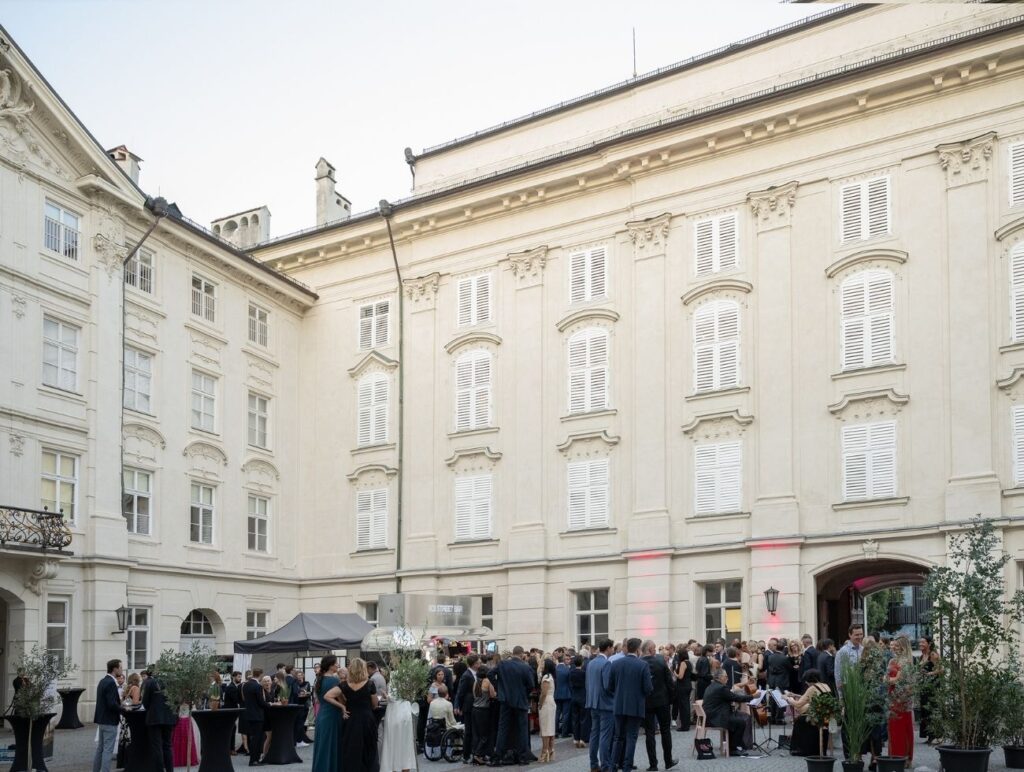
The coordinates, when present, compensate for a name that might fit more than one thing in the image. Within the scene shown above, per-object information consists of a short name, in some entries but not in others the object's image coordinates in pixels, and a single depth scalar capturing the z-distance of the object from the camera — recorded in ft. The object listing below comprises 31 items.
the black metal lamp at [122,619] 96.48
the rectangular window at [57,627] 93.45
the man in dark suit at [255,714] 69.27
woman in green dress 48.70
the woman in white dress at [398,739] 54.75
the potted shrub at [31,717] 60.75
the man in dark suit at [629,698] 55.21
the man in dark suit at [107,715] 57.98
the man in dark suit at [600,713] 56.29
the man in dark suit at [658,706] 58.44
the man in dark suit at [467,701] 66.74
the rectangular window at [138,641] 101.55
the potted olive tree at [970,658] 50.27
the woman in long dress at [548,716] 66.39
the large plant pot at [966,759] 48.73
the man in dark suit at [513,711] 63.93
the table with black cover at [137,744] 55.93
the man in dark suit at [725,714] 63.67
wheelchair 69.00
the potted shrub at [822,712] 52.76
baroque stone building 92.27
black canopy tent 83.51
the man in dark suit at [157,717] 55.98
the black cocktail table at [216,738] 57.36
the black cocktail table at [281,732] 68.33
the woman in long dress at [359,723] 48.47
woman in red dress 51.57
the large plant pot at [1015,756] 53.16
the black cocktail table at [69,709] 91.45
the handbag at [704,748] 63.10
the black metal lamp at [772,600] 93.91
